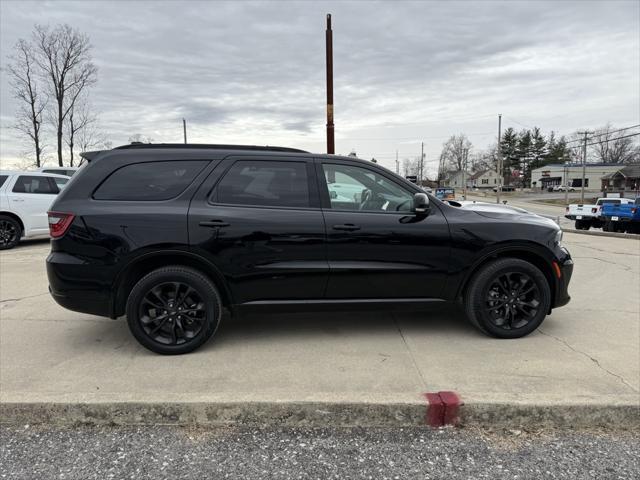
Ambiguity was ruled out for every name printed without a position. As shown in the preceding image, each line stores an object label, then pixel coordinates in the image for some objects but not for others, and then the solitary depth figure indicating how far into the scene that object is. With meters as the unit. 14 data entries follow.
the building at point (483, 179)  127.32
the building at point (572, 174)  96.19
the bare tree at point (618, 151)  101.44
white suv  9.84
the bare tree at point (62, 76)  34.69
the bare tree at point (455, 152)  123.19
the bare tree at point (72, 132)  36.38
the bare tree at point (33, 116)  34.12
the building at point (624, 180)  74.12
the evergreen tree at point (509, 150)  115.00
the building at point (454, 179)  126.00
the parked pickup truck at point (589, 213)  20.55
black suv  3.71
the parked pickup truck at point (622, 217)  19.36
